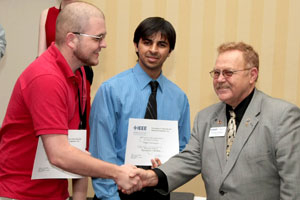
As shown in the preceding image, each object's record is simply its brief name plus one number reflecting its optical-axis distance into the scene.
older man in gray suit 2.35
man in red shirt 1.92
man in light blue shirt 2.65
